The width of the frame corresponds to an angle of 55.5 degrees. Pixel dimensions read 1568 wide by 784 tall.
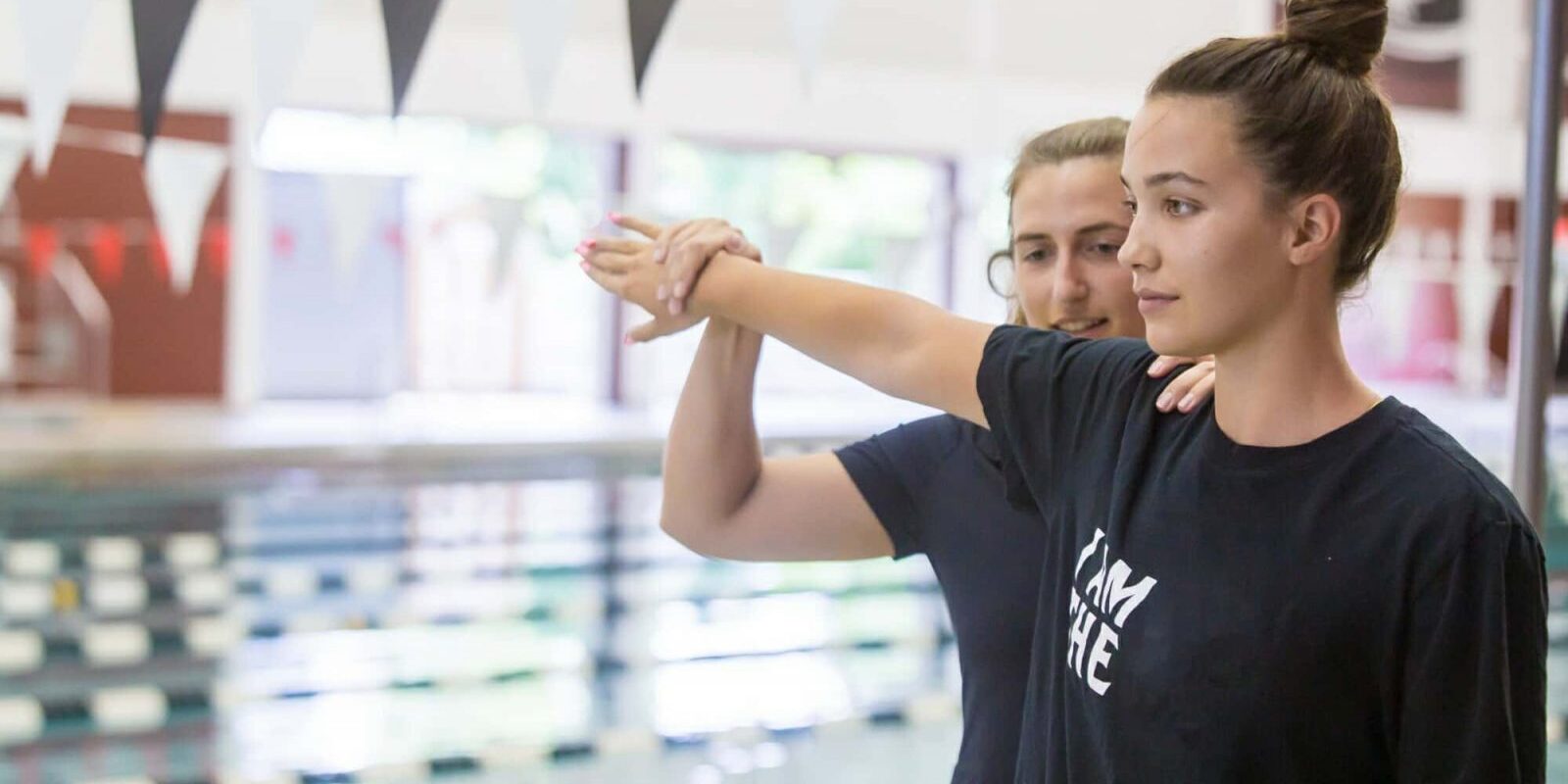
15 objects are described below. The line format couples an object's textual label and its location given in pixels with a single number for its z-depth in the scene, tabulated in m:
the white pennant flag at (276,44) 1.80
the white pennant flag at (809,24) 1.91
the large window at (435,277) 8.98
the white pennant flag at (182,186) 4.30
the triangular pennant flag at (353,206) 3.84
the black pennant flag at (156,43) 1.56
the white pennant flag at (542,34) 1.87
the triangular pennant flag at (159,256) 8.42
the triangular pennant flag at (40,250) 8.01
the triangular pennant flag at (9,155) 4.24
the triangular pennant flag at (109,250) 8.29
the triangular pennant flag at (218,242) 8.40
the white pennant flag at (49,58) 1.71
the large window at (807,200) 9.59
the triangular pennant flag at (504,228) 5.40
